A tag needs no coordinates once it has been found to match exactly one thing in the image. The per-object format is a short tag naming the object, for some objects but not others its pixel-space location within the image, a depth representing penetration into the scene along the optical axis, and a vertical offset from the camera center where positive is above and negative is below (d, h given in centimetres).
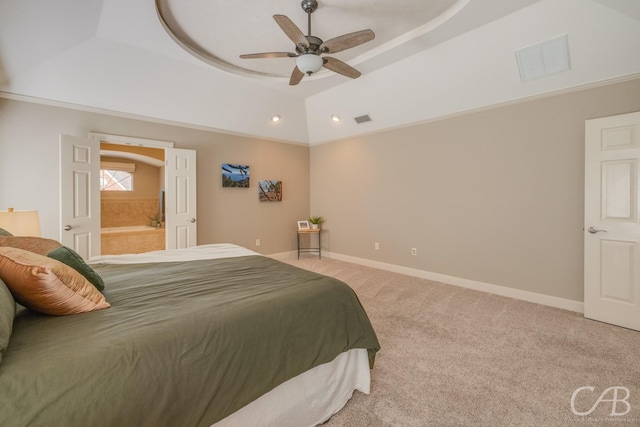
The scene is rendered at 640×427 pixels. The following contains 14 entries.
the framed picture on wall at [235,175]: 523 +66
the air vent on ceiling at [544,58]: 294 +162
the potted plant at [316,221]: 602 -21
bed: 99 -60
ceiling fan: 231 +143
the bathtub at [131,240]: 571 -58
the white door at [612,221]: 284 -11
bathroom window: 657 +73
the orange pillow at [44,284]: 125 -33
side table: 589 -68
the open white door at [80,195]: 361 +22
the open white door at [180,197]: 450 +22
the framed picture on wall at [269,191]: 573 +41
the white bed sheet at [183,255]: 258 -42
